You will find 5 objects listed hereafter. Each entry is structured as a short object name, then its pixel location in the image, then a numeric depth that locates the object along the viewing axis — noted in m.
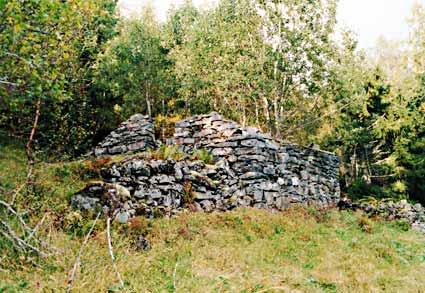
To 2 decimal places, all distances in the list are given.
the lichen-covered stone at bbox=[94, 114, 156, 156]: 11.62
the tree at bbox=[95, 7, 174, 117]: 17.17
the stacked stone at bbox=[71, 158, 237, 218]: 8.65
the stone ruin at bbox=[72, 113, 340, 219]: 9.13
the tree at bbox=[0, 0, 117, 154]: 5.84
